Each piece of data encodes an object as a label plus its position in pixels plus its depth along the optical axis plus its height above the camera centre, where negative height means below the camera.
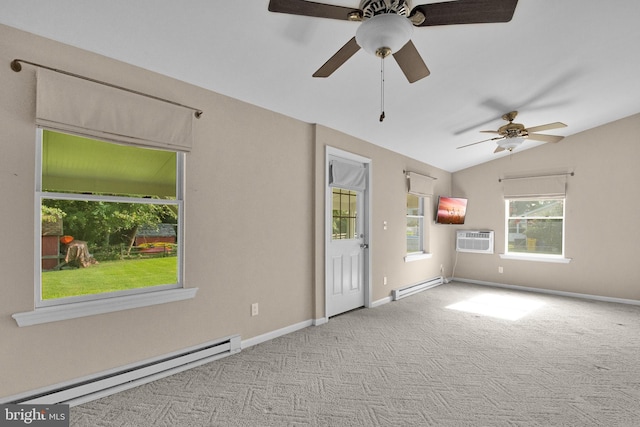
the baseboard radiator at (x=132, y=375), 2.05 -1.19
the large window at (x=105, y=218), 2.15 -0.03
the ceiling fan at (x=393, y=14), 1.53 +1.03
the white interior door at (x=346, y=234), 4.07 -0.25
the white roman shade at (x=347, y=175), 4.04 +0.55
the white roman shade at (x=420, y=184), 5.46 +0.59
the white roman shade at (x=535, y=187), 5.50 +0.56
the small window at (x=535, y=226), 5.68 -0.17
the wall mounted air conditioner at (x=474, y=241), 6.27 -0.49
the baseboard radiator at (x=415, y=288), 5.12 -1.27
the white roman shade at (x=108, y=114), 2.02 +0.73
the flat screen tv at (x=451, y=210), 6.25 +0.14
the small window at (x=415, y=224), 5.88 -0.14
